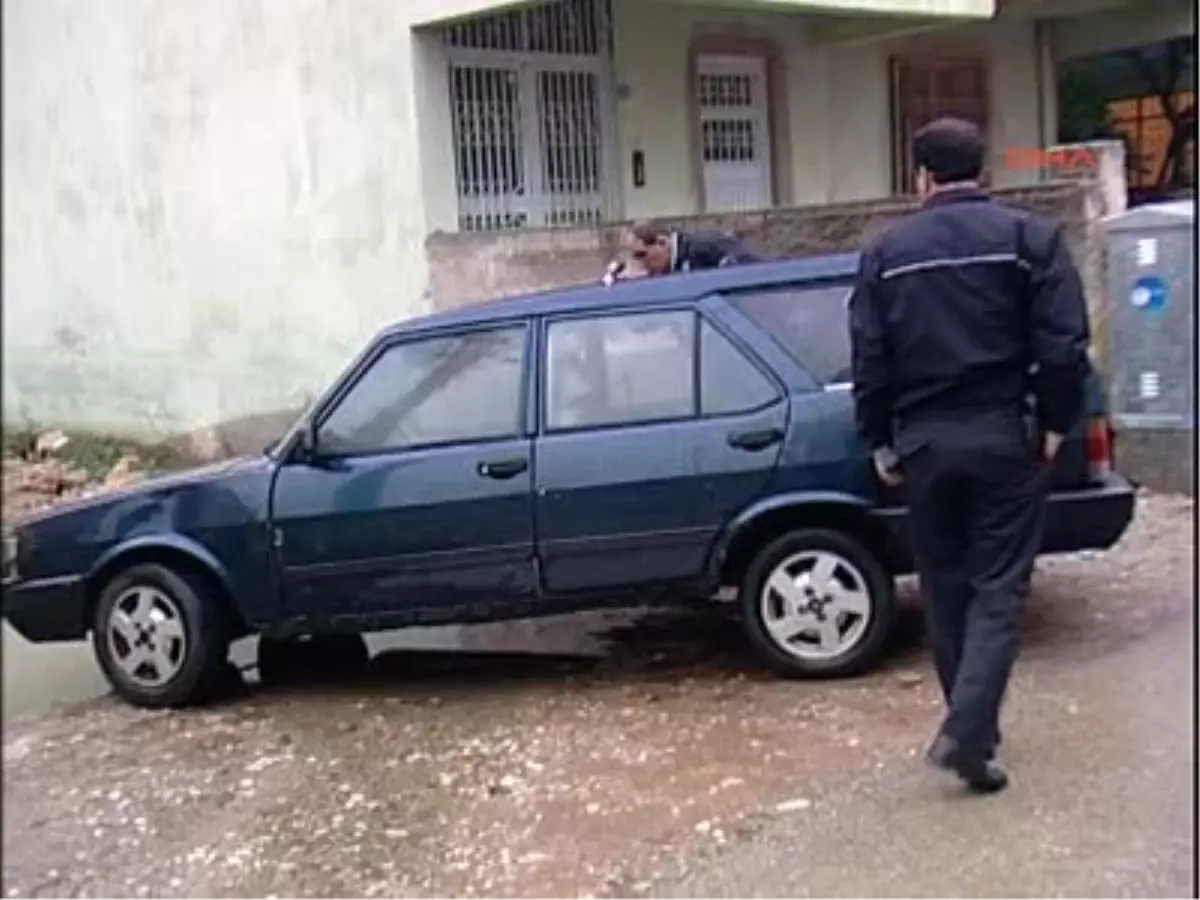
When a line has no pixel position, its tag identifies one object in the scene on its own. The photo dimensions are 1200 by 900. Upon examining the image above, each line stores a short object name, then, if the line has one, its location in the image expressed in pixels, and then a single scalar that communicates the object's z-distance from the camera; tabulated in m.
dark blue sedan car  6.34
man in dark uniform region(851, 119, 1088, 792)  4.60
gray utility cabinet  7.14
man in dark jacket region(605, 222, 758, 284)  9.06
